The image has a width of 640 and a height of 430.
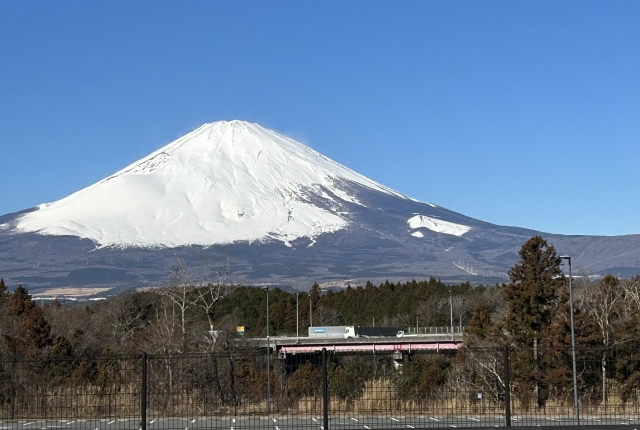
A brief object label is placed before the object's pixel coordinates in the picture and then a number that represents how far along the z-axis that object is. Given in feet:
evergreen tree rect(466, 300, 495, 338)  167.24
